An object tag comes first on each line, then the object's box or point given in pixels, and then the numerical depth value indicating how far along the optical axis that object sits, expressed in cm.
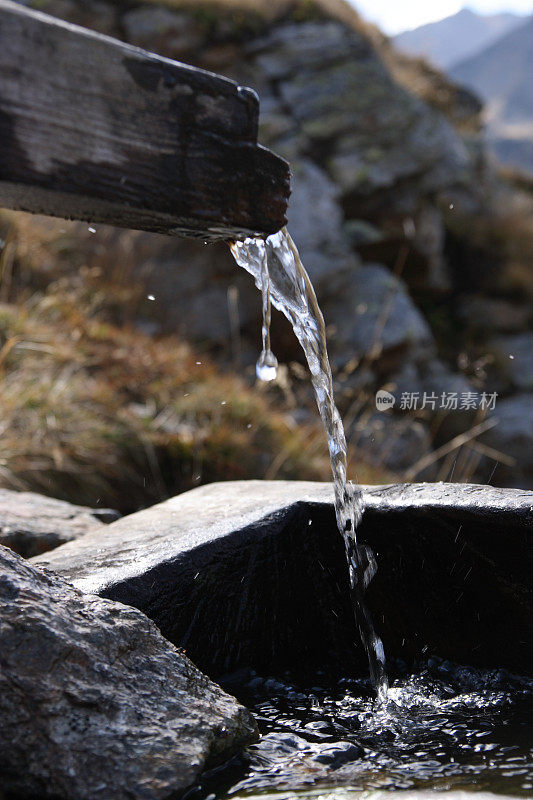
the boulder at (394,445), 579
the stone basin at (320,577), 188
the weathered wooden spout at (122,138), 109
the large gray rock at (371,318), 718
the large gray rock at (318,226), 751
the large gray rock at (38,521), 254
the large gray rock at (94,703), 126
